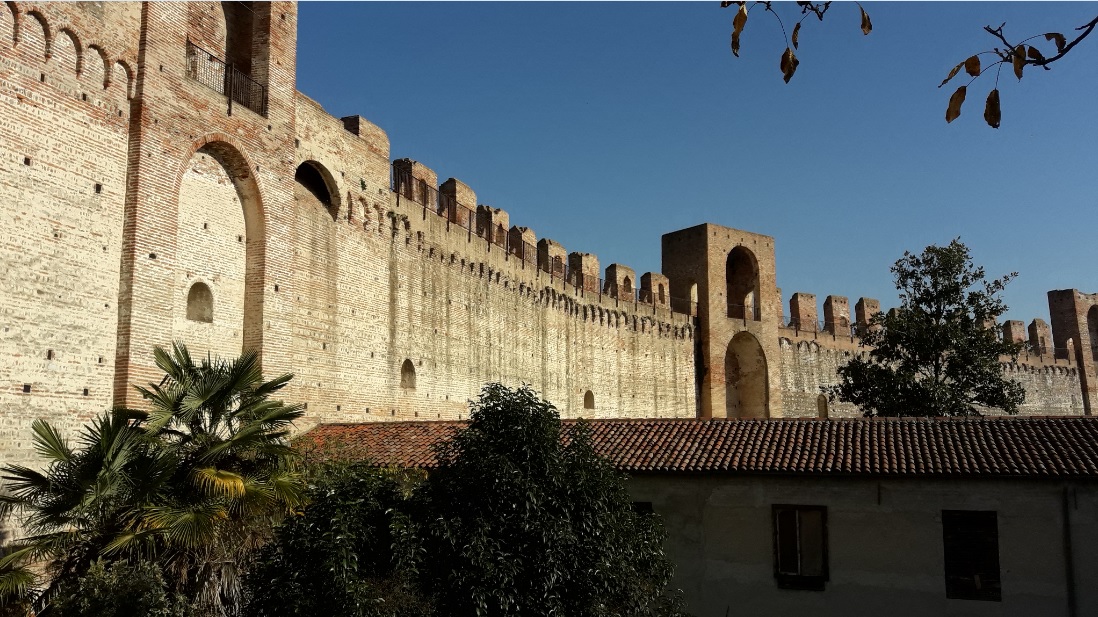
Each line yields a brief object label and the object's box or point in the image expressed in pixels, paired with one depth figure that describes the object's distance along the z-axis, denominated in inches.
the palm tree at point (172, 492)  368.5
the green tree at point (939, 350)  960.9
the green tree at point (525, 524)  319.9
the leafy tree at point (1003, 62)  138.9
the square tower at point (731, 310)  1307.8
